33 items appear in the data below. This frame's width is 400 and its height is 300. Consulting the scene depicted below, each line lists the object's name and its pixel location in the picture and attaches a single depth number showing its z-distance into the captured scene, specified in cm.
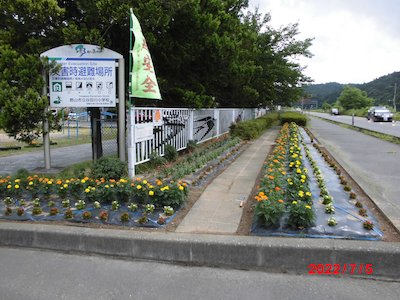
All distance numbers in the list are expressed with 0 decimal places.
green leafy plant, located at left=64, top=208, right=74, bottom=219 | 416
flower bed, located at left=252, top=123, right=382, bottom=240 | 362
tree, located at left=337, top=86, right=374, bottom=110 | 9206
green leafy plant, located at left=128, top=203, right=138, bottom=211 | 427
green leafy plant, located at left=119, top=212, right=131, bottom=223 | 400
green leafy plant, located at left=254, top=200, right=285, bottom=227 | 366
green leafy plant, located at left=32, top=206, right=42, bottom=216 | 430
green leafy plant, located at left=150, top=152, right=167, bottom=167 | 715
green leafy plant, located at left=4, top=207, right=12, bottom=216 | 431
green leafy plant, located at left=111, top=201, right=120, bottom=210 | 430
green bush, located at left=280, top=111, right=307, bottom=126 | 2294
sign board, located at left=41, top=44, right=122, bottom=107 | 638
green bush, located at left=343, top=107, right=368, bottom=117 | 5797
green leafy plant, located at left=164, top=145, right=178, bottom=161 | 789
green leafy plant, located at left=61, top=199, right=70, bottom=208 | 446
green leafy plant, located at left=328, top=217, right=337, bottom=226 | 374
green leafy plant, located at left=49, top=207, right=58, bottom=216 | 424
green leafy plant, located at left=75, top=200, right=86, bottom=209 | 436
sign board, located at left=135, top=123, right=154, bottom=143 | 637
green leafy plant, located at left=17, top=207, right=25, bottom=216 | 426
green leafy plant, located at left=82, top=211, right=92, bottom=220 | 409
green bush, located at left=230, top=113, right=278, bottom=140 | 1334
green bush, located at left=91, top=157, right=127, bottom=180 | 579
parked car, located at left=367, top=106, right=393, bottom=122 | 3514
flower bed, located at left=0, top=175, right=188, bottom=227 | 415
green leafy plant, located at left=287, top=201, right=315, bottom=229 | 363
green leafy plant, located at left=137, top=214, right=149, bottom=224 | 397
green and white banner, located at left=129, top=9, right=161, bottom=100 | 584
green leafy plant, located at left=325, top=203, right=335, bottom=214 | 416
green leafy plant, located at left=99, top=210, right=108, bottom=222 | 405
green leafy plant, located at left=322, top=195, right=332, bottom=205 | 444
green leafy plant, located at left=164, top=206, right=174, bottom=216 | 418
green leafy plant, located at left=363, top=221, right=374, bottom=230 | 367
